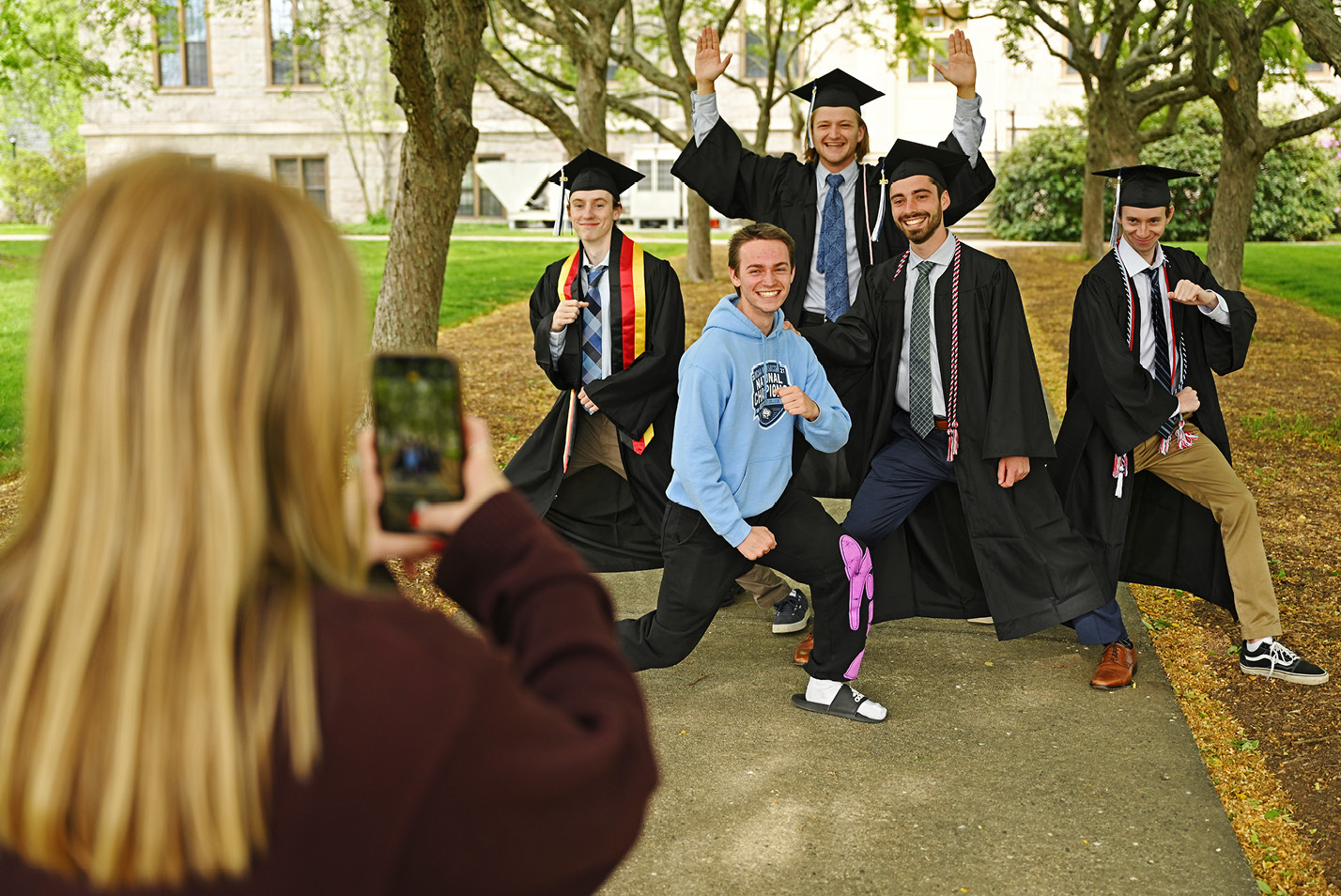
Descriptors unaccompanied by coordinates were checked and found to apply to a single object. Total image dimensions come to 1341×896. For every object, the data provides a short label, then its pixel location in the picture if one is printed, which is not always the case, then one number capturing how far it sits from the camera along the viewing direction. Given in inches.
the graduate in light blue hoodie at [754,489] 165.0
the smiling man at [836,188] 219.0
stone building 1498.5
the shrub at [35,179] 1328.7
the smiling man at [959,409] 183.2
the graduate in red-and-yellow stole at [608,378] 209.3
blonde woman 44.1
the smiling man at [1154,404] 186.9
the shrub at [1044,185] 1250.6
